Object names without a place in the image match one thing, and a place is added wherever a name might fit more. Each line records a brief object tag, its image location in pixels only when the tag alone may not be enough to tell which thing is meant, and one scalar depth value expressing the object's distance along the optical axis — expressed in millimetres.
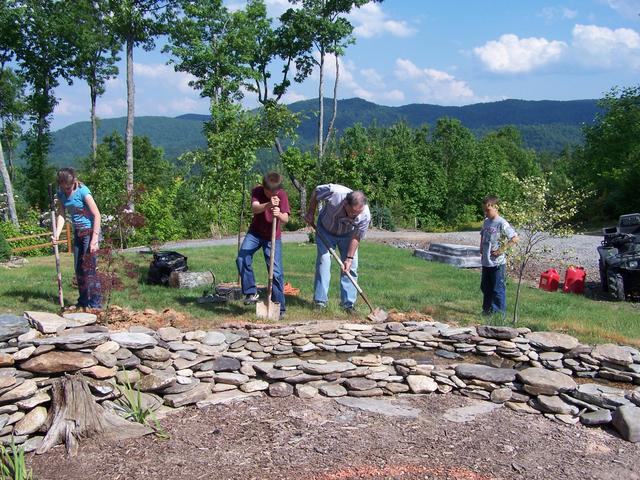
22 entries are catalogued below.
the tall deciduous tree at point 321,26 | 24281
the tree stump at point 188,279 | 7895
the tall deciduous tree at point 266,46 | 25234
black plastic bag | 8133
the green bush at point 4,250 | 12320
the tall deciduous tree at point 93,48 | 27188
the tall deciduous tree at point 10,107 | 27766
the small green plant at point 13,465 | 3523
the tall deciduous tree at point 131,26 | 21188
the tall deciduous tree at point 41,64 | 26719
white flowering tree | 6734
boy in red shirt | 6121
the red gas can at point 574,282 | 10203
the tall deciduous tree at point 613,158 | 25344
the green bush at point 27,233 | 16891
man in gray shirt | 6422
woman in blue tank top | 5789
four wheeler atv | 9164
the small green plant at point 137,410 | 4301
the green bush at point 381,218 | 24469
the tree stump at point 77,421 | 4102
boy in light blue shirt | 6578
